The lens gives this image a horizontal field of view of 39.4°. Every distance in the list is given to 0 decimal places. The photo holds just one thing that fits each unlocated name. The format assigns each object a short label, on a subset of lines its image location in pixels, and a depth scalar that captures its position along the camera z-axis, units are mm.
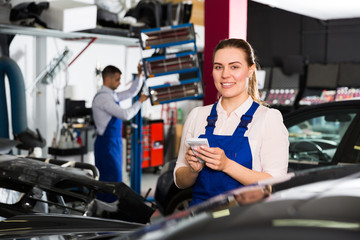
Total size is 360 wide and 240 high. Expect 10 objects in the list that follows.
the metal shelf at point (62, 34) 5859
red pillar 4168
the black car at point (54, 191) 2777
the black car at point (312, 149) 3402
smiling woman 2045
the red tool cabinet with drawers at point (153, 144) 8844
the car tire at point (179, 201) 4375
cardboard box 6102
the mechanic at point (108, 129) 5438
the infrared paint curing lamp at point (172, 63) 5250
